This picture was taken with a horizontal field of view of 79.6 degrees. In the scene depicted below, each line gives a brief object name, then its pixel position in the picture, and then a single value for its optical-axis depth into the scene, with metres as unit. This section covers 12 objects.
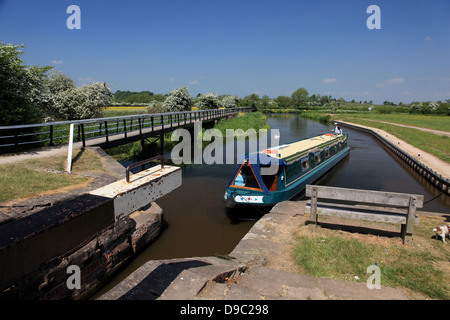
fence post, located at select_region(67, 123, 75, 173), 8.61
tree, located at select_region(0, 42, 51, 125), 10.30
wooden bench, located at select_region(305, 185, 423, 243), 5.35
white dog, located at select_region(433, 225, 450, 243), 5.54
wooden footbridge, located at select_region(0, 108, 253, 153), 10.45
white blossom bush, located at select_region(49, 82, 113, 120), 20.59
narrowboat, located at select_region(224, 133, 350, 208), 9.04
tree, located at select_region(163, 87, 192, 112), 35.50
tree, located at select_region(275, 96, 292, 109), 128.45
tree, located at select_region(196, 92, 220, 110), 47.91
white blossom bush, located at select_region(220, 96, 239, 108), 70.71
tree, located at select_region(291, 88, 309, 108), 135.50
